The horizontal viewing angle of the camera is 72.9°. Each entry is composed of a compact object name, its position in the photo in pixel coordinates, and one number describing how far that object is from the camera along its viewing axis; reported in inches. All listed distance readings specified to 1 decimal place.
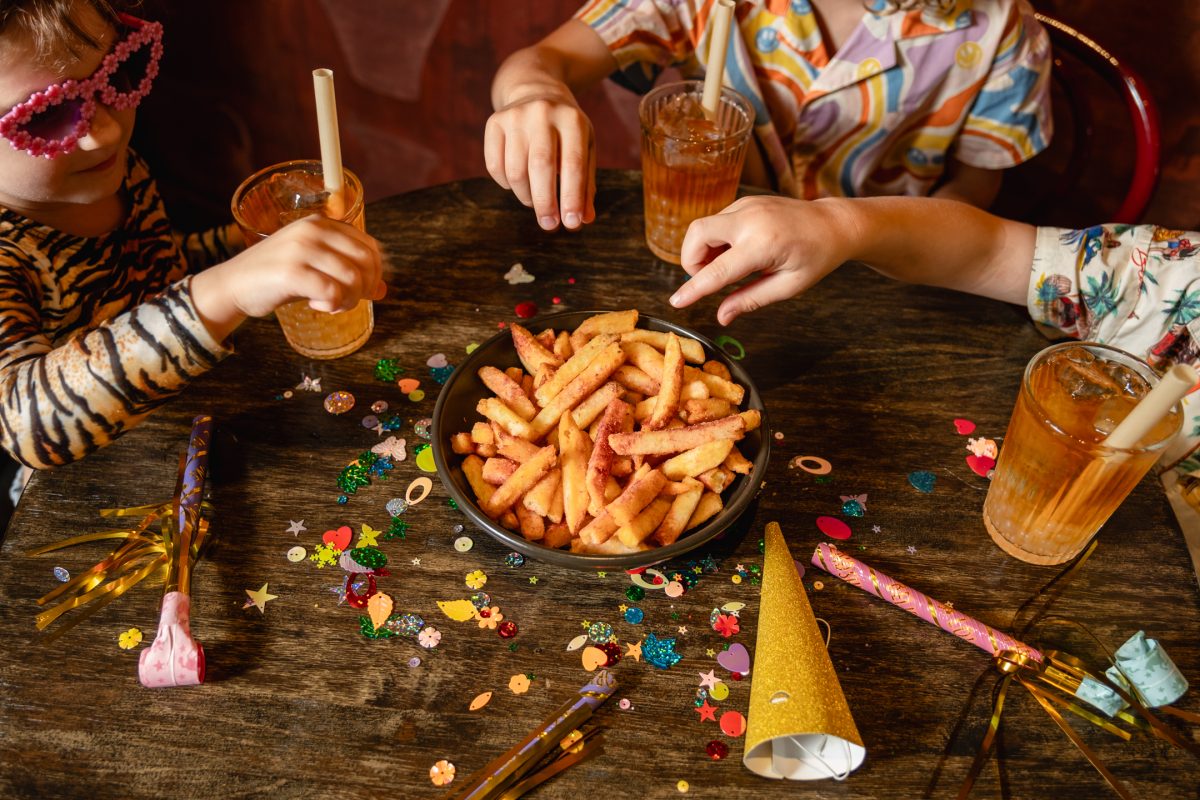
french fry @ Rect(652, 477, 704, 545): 38.9
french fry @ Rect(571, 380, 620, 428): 43.3
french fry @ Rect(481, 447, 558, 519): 39.8
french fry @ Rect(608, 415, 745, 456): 41.2
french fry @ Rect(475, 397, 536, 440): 42.9
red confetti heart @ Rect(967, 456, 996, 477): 46.5
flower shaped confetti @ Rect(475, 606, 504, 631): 38.9
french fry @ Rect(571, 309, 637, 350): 47.9
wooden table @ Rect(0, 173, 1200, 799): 34.4
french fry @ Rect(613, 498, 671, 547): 37.3
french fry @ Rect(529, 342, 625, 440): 43.6
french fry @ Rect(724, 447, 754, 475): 41.6
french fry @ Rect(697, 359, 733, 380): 46.7
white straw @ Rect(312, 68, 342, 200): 41.9
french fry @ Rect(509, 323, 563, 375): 46.3
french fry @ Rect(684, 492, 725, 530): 39.9
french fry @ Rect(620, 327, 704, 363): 47.0
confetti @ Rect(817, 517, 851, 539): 43.2
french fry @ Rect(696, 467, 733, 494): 41.0
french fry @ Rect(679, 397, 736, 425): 43.3
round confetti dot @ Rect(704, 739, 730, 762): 34.9
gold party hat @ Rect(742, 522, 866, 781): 33.8
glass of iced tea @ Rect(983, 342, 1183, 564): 38.3
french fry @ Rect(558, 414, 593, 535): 39.7
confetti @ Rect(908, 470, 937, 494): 45.7
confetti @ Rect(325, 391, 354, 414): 48.1
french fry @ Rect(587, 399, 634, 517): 39.6
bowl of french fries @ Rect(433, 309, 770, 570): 38.8
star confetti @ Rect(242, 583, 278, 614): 39.1
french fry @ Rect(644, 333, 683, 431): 42.9
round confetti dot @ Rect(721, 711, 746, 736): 35.7
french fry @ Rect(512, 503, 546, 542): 39.5
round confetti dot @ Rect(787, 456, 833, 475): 46.3
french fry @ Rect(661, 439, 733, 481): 40.5
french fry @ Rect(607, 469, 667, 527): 37.9
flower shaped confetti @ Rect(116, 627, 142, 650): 37.4
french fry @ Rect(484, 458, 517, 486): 41.3
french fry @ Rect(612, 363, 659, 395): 45.8
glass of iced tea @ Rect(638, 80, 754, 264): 53.9
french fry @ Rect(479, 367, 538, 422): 44.6
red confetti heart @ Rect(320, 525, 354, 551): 41.7
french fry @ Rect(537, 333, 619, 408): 44.6
